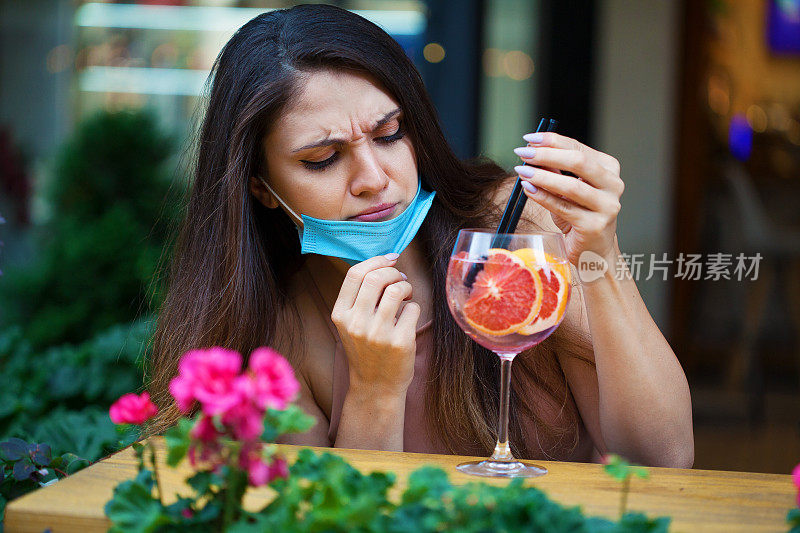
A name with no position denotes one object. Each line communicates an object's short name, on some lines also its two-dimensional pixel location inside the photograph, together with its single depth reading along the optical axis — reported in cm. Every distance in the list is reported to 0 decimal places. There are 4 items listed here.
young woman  266
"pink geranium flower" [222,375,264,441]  208
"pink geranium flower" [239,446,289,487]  211
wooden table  225
